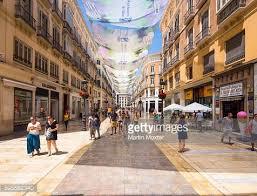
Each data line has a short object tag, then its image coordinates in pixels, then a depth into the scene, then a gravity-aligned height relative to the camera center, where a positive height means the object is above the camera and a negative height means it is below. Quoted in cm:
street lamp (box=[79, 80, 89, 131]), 1534 +57
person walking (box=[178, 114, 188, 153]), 802 -131
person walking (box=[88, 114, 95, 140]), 1087 -149
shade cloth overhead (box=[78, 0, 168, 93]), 540 +233
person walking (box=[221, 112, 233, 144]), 968 -128
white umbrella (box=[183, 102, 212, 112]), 1387 -45
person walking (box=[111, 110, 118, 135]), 1327 -138
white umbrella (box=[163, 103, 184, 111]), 1685 -48
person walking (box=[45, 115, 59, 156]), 739 -118
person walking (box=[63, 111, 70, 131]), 1433 -124
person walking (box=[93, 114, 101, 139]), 1114 -129
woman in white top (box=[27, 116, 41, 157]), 716 -140
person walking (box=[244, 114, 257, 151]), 825 -123
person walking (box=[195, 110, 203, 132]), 1382 -134
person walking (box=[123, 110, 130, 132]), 1382 -146
